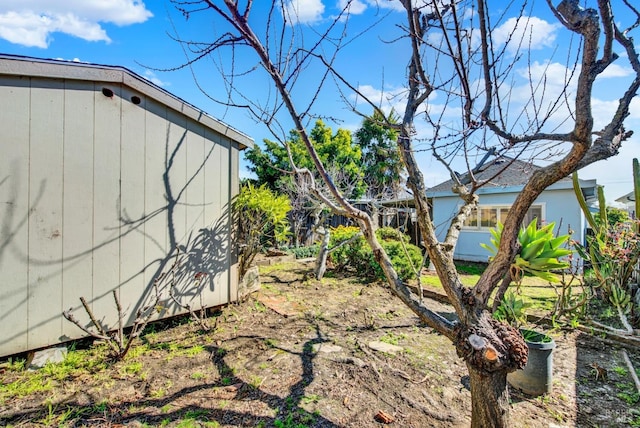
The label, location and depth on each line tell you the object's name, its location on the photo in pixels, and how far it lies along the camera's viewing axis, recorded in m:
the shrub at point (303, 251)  10.73
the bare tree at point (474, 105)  1.56
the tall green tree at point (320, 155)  13.03
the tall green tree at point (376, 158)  15.22
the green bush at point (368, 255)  6.70
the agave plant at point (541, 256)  2.49
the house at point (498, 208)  8.02
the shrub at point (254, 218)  4.68
